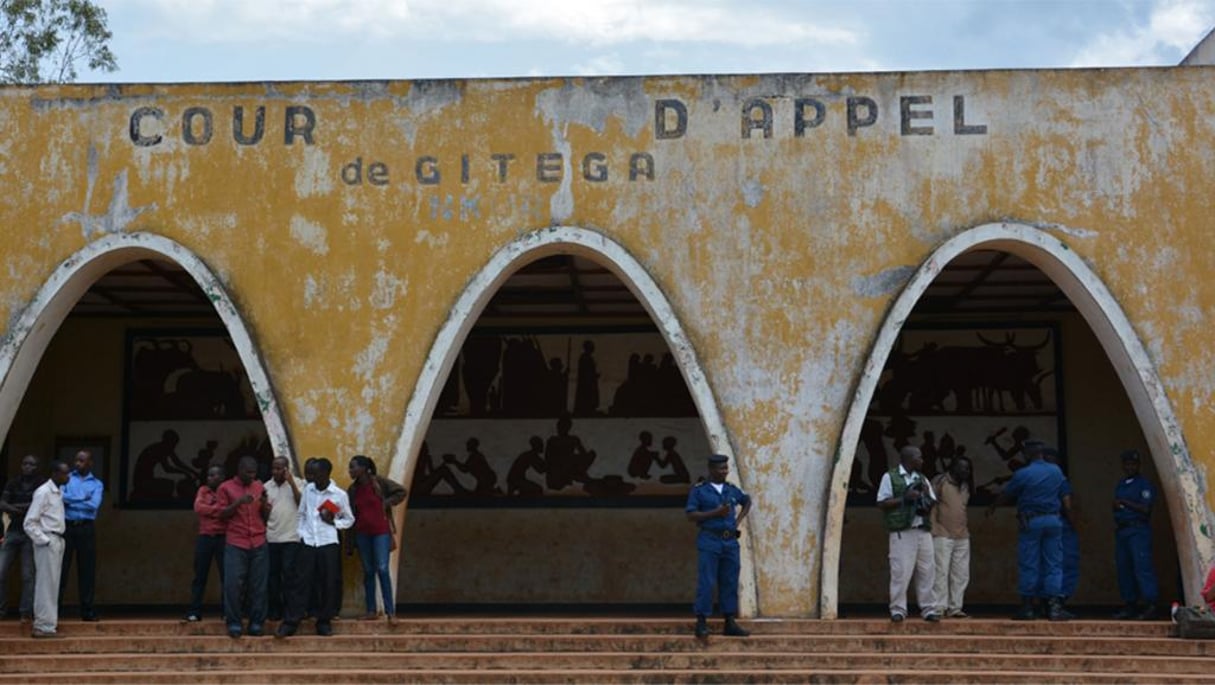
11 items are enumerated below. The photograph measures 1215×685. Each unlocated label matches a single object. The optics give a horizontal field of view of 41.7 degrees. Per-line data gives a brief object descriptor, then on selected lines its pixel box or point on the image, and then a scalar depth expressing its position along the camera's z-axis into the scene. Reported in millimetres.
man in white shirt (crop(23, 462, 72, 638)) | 11109
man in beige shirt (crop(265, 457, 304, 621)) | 11328
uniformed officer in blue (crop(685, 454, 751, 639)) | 10859
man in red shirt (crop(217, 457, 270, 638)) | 11180
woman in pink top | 11539
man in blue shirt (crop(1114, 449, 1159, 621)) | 11852
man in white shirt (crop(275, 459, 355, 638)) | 11141
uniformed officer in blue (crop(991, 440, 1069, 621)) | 11633
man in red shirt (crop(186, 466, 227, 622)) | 11556
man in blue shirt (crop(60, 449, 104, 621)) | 11555
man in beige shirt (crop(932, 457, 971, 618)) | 11773
